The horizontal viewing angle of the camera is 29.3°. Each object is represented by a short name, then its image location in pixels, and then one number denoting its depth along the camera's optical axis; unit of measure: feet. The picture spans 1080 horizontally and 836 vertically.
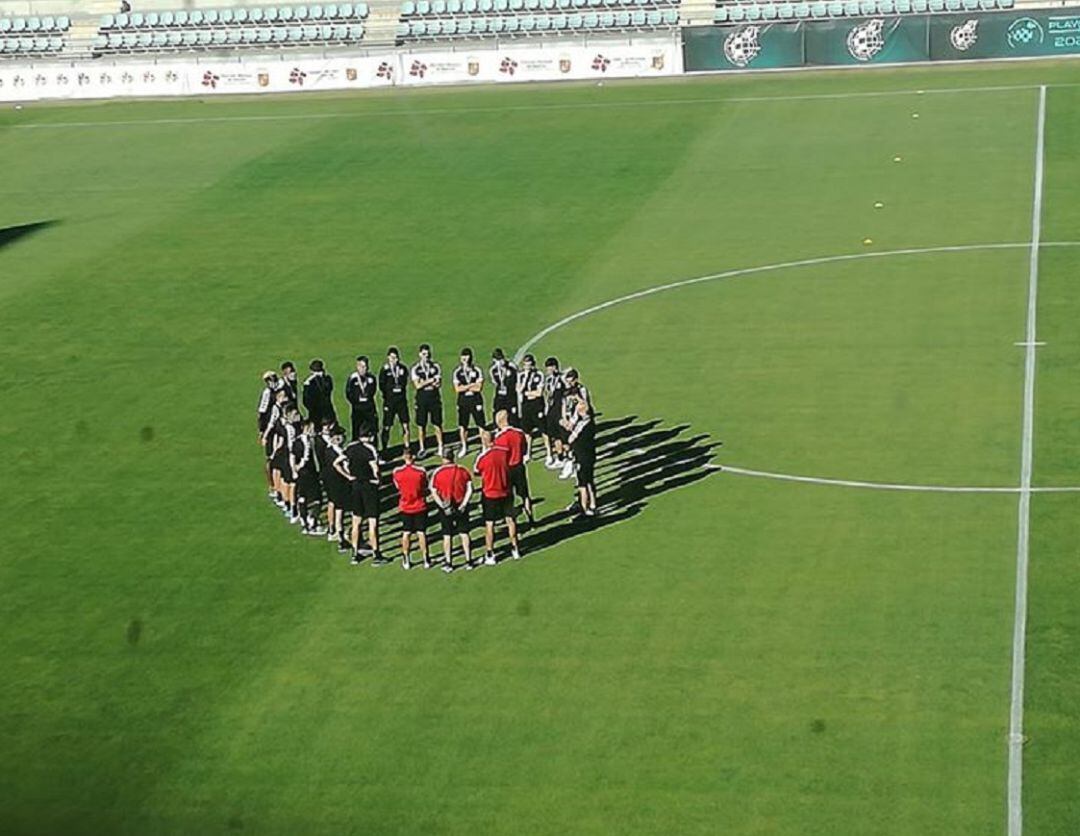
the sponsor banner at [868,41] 187.21
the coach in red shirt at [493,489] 76.84
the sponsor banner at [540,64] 192.95
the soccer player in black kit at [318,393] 90.38
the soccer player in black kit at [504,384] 90.17
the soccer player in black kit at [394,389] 91.30
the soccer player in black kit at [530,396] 89.66
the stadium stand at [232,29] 216.74
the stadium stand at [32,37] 219.00
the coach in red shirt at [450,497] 76.48
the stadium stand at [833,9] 196.65
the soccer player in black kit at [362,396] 89.51
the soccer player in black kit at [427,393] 91.66
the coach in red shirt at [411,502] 76.13
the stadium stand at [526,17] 204.13
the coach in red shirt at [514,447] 78.33
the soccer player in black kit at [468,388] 90.94
